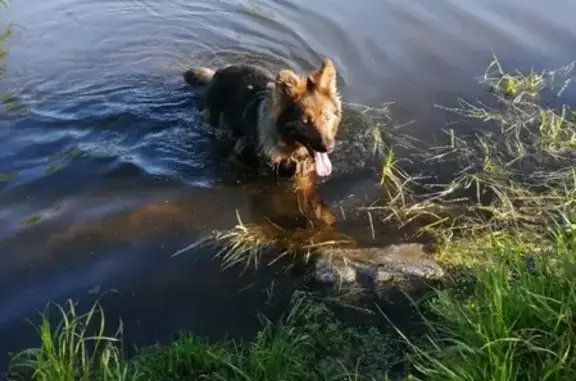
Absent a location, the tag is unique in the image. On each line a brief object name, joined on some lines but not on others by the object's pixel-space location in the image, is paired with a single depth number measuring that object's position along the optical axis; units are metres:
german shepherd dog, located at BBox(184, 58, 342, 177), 5.54
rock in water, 4.37
